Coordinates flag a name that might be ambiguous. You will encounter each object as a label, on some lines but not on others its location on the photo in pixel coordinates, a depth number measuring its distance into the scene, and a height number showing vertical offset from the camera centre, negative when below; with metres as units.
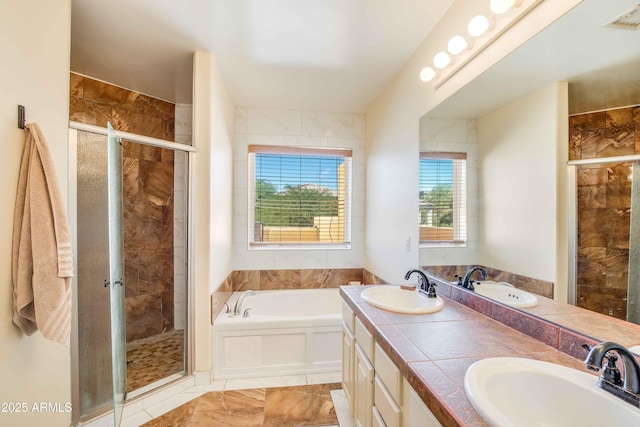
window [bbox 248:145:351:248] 3.23 +0.23
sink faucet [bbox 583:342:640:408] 0.66 -0.40
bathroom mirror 0.86 +0.55
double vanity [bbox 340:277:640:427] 0.70 -0.49
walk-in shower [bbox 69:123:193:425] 1.64 -0.41
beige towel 1.12 -0.15
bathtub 2.26 -1.10
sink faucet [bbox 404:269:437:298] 1.60 -0.43
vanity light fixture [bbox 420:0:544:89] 1.19 +0.92
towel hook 1.17 +0.43
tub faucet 2.47 -0.83
